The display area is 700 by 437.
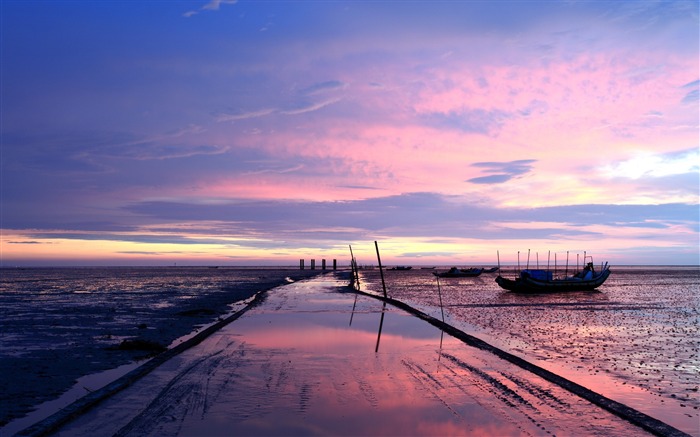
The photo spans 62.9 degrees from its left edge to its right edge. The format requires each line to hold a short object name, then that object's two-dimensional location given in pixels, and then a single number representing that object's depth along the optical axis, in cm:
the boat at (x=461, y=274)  11212
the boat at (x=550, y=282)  5707
